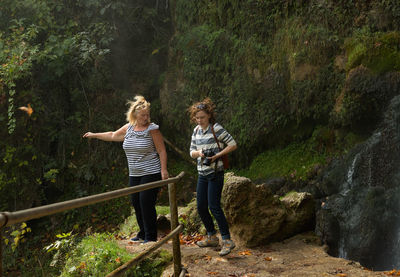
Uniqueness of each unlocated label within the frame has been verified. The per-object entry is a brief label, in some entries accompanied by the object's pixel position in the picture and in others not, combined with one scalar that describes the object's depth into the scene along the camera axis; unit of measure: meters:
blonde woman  5.34
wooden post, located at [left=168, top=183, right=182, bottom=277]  4.16
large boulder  5.91
